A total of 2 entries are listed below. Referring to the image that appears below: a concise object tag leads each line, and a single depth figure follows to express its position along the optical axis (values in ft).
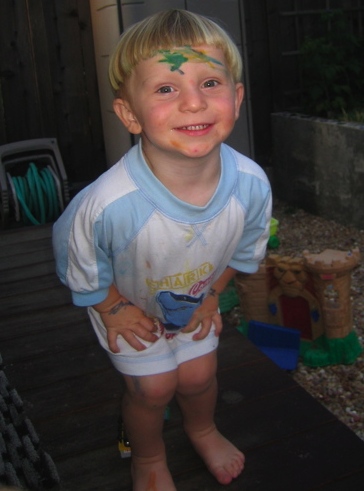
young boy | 5.46
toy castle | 10.52
